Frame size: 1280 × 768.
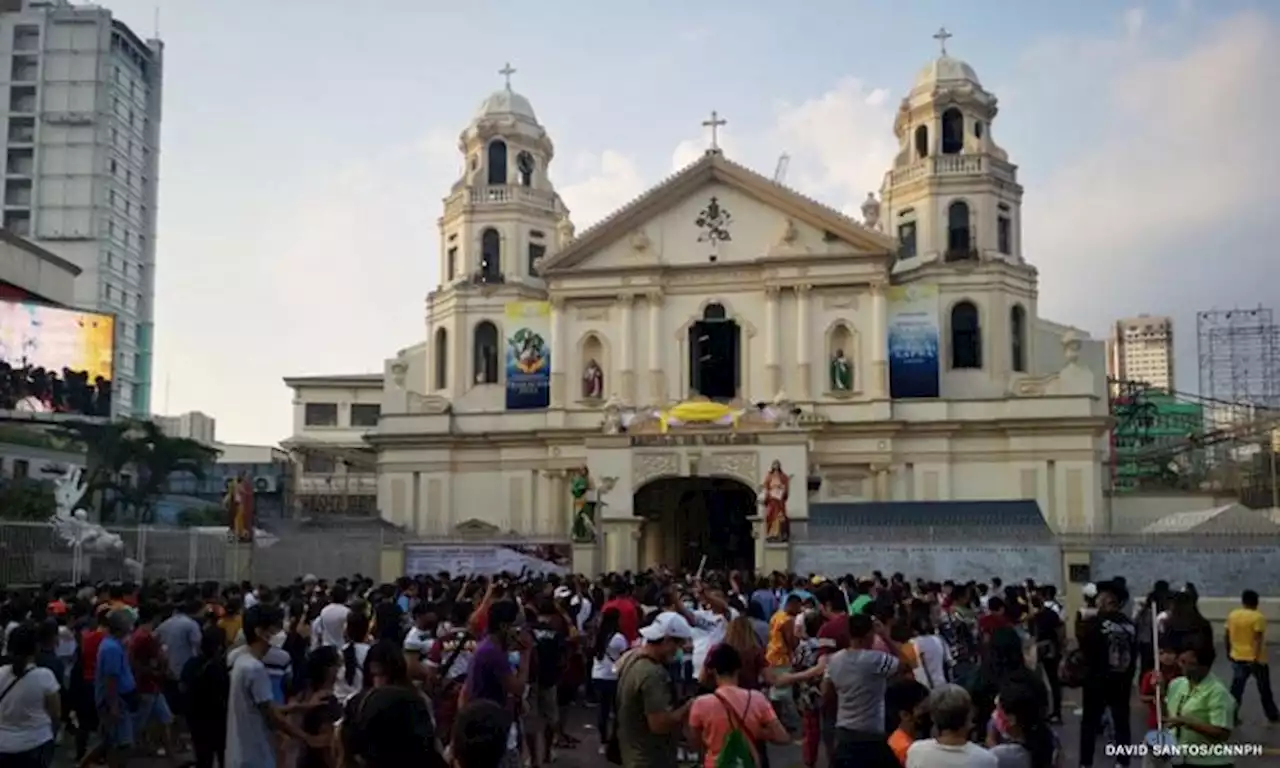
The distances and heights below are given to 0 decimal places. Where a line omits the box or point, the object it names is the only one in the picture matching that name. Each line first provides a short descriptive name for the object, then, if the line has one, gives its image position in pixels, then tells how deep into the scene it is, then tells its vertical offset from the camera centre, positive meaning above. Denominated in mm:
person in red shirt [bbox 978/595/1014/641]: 11938 -944
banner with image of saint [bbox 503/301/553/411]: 46531 +5602
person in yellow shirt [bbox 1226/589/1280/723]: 14180 -1367
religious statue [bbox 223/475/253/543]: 31734 -56
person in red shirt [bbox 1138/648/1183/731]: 8352 -1054
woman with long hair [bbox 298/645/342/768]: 6656 -1086
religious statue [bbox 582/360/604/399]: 45719 +4543
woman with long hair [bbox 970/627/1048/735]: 7041 -971
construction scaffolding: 71375 +8703
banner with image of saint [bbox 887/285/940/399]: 43500 +5619
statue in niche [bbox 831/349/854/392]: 43875 +4644
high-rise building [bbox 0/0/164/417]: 77688 +22270
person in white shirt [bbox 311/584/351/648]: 12211 -1065
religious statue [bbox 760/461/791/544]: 32188 +253
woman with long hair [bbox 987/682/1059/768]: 6469 -1030
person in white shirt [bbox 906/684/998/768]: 5699 -1004
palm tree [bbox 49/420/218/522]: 42750 +1699
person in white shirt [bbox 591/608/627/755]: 13406 -1506
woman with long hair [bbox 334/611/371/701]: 9570 -1064
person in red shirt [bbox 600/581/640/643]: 13820 -1091
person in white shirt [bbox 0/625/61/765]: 8250 -1240
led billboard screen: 38656 +4508
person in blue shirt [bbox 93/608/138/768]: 10930 -1550
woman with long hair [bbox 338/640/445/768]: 4371 -740
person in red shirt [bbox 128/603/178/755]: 11688 -1377
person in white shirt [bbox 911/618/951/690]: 10195 -1140
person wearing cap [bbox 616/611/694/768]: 7395 -1138
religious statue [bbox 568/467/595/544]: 35906 +25
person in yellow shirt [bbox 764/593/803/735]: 12953 -1272
